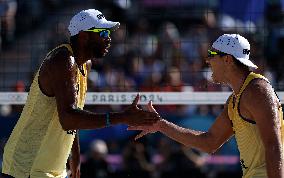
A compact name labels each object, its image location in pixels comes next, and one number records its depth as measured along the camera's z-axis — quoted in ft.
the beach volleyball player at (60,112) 38.60
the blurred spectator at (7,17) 73.92
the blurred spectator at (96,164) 66.80
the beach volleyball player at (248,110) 35.04
